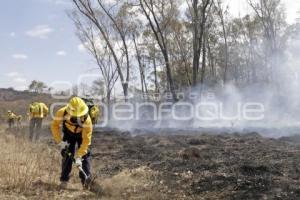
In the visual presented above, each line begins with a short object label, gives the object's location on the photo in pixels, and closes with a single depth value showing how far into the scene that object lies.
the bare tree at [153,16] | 30.71
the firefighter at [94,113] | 9.37
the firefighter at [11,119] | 30.50
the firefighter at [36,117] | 18.34
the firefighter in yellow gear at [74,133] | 8.21
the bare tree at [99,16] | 33.22
